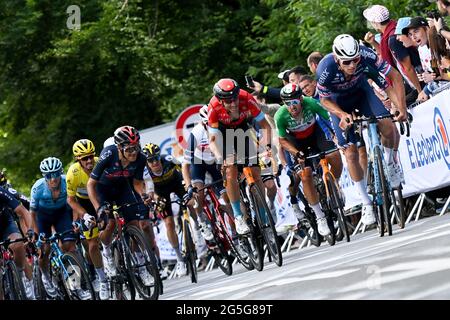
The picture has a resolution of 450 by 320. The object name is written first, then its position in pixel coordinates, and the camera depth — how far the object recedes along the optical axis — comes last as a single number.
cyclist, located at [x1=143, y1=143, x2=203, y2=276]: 18.62
